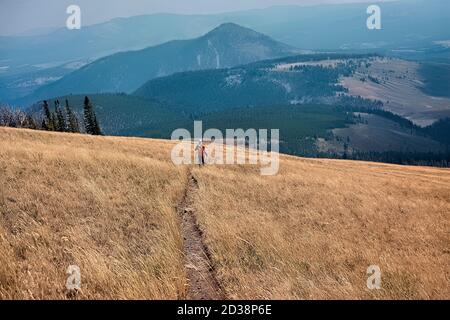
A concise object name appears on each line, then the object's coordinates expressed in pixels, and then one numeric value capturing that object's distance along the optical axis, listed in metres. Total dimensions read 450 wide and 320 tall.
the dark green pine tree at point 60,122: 105.78
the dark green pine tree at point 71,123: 108.90
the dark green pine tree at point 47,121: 97.56
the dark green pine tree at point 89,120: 101.31
